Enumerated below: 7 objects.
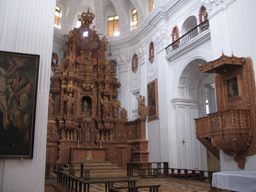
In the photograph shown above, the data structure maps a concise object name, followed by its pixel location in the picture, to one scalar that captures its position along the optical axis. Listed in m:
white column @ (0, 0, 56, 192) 6.90
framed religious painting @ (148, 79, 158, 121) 16.94
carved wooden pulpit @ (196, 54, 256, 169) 9.73
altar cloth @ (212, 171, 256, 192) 5.91
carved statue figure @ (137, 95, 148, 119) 17.84
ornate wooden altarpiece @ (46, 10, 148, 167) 17.09
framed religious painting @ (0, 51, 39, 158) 6.92
